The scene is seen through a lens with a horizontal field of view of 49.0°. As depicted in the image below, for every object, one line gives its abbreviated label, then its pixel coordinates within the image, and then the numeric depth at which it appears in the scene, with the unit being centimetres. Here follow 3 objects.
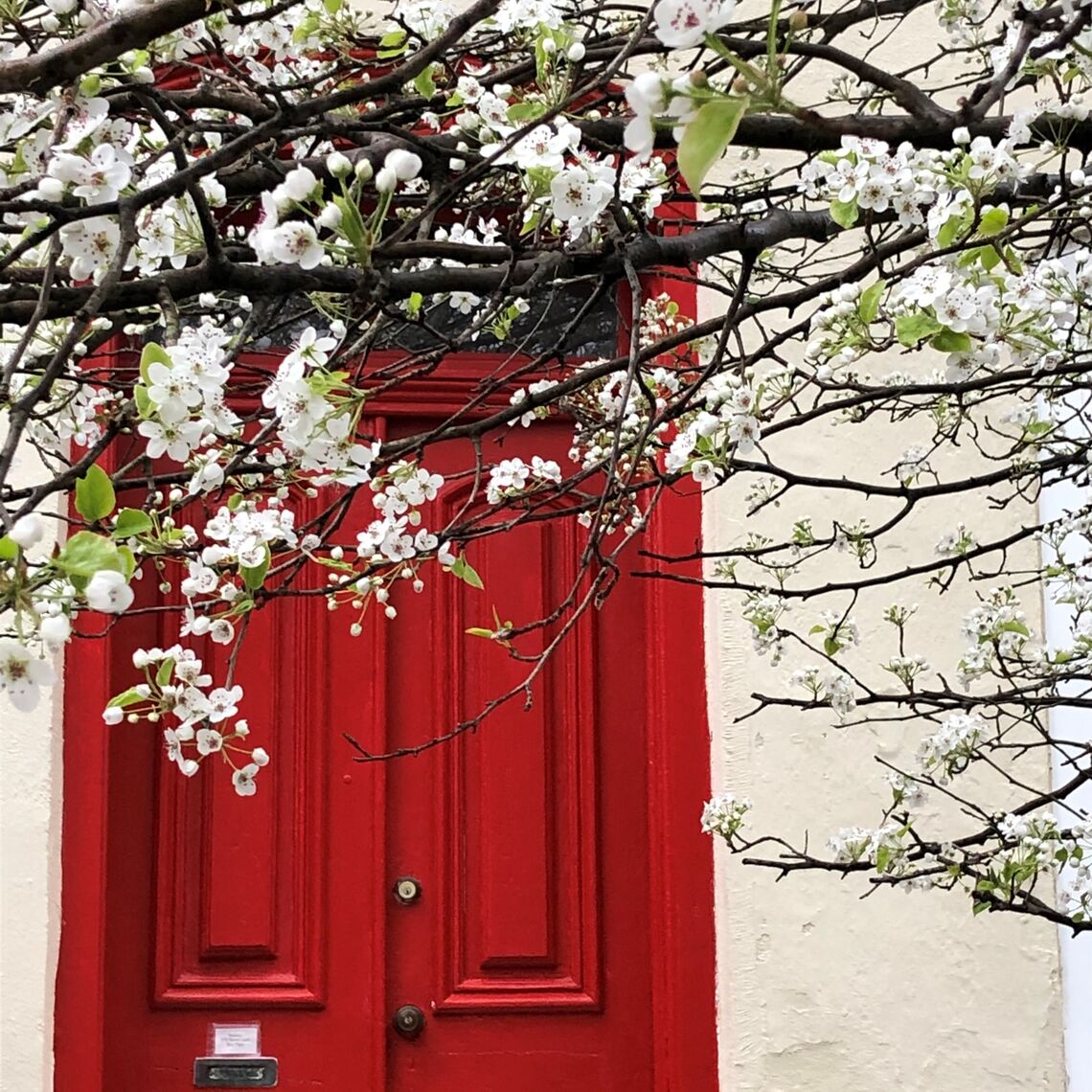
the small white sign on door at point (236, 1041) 303
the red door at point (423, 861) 302
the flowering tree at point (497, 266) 112
